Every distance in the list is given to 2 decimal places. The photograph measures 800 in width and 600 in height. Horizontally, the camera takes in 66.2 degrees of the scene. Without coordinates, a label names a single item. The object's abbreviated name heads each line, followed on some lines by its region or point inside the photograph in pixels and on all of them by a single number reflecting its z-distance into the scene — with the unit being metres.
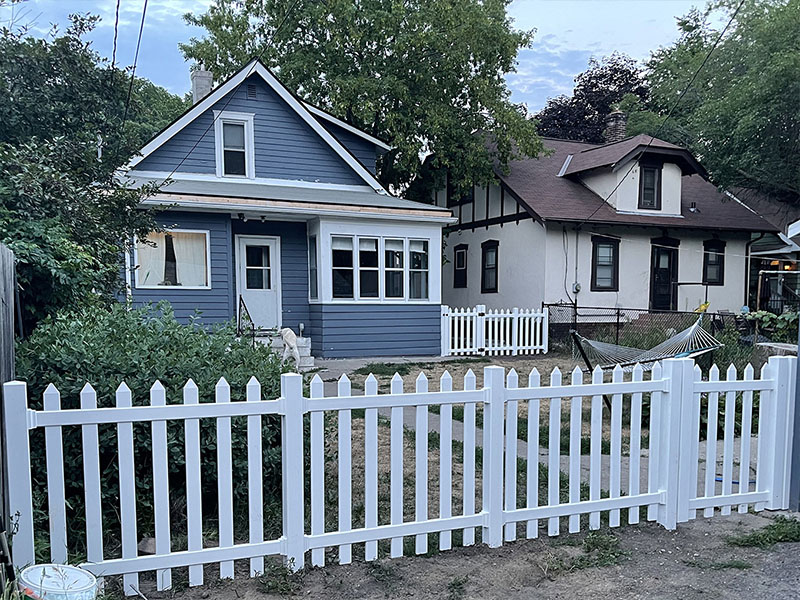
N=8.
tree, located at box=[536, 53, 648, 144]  30.31
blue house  12.55
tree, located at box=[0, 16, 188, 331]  4.94
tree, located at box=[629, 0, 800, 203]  17.44
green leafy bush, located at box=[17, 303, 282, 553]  3.45
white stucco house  16.56
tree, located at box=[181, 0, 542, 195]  17.61
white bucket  2.36
